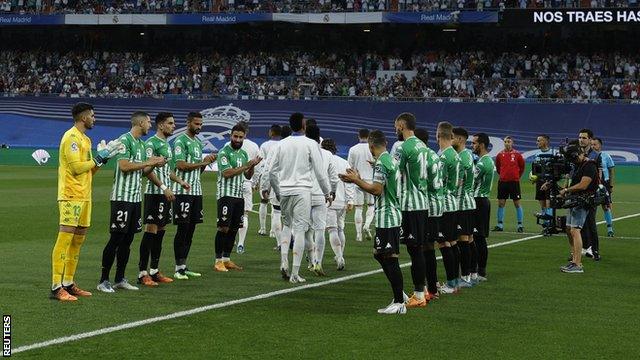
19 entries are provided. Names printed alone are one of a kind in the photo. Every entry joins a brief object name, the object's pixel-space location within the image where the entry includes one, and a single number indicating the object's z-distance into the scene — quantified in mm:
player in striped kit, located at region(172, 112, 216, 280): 14289
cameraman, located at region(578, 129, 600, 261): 16156
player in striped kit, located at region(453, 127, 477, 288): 13773
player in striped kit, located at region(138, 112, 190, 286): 13547
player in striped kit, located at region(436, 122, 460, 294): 13055
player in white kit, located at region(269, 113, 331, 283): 13672
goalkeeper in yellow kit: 11680
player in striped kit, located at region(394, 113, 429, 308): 11820
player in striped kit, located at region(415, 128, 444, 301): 12508
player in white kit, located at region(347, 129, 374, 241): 19453
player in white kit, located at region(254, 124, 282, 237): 17703
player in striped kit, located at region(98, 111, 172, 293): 12578
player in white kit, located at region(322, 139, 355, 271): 15527
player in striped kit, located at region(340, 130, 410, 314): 11445
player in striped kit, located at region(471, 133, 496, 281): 14609
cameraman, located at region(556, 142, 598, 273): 15430
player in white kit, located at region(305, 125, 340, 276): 14484
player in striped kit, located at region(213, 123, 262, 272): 15195
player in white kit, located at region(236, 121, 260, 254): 17641
